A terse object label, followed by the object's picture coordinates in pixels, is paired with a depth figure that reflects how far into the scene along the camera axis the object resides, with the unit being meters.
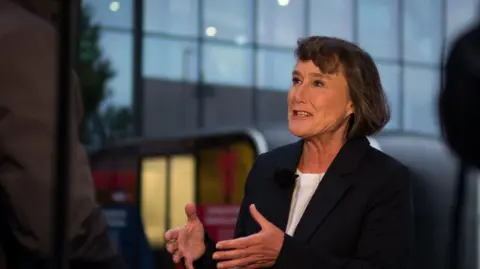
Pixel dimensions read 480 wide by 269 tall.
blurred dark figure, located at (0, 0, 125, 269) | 1.88
